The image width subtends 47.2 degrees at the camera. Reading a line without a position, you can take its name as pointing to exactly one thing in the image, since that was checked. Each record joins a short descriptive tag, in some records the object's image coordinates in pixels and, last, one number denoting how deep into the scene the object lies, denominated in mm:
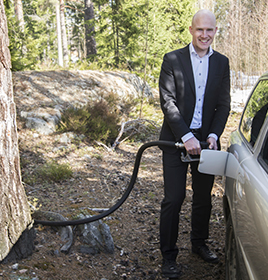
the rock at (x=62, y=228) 2968
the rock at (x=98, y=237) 3170
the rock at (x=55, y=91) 7152
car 1492
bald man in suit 2648
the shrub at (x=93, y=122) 6879
